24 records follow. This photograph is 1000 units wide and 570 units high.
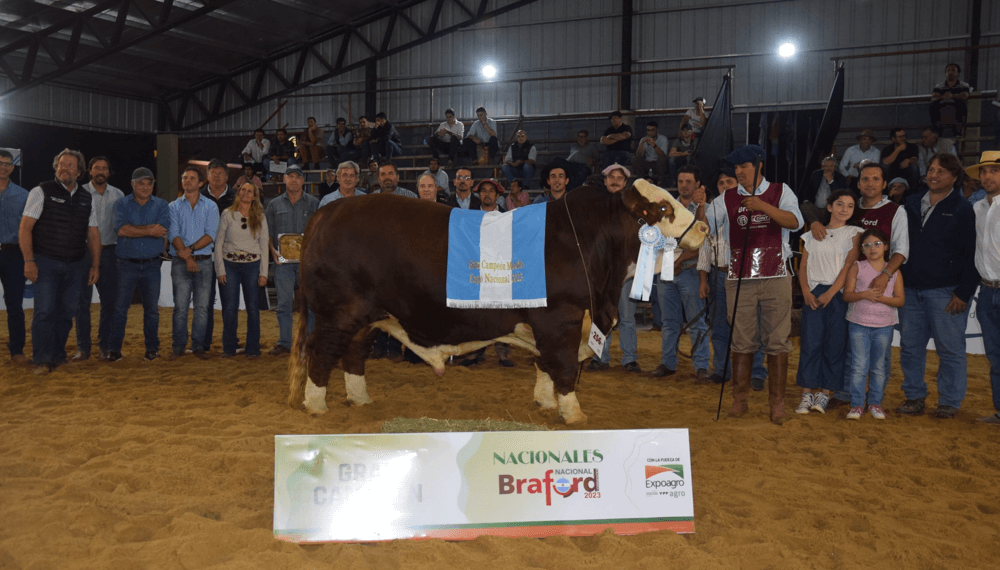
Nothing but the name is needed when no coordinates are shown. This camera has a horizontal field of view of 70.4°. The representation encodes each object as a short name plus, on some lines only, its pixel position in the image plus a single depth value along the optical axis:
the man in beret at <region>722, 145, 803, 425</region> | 4.80
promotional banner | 2.71
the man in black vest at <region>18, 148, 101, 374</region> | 6.14
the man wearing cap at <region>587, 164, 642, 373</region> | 6.60
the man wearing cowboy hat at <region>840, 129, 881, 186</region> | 11.67
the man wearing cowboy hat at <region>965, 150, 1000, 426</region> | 4.95
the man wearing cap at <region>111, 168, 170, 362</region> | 6.72
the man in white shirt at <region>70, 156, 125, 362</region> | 6.73
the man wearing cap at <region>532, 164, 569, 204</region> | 6.25
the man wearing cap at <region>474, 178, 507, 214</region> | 6.49
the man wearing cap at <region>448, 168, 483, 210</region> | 6.72
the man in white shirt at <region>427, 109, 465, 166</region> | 14.77
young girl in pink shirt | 5.02
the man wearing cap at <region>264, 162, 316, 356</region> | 6.92
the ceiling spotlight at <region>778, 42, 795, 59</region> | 16.11
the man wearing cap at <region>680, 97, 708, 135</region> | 12.77
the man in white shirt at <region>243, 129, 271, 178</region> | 16.97
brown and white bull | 4.47
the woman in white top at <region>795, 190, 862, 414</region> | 5.18
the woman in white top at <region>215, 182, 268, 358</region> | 6.89
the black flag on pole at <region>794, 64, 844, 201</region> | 6.40
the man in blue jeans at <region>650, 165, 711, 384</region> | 6.47
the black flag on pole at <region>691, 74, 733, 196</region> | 5.77
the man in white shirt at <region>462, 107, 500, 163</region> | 14.66
